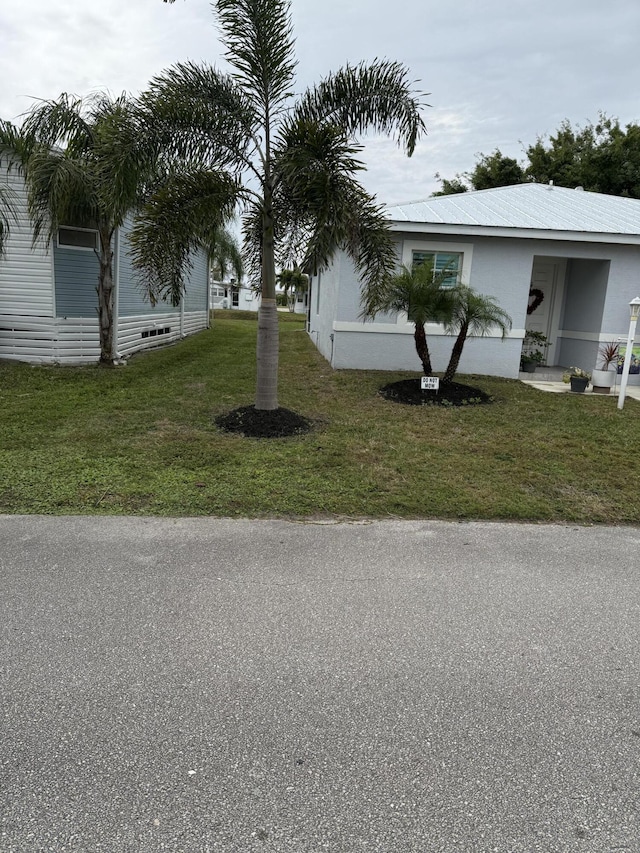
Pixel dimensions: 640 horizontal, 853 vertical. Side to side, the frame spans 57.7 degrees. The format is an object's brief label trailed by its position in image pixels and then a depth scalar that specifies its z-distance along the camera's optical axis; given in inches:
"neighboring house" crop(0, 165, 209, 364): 422.0
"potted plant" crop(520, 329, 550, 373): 504.2
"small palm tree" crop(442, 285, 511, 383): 346.9
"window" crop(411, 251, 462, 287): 434.0
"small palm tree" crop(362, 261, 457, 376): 338.6
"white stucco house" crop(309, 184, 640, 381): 423.5
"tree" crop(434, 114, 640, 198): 885.2
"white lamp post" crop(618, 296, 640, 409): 329.8
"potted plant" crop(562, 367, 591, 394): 410.1
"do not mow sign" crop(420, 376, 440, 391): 356.8
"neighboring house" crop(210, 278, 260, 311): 1931.6
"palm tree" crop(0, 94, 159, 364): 359.3
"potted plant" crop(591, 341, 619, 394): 411.2
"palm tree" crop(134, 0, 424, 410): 237.9
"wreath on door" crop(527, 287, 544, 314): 520.4
